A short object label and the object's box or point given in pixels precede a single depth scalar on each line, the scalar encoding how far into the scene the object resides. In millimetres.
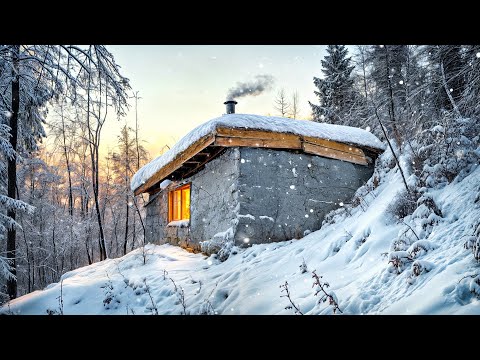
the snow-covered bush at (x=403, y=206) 3666
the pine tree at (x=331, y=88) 15781
